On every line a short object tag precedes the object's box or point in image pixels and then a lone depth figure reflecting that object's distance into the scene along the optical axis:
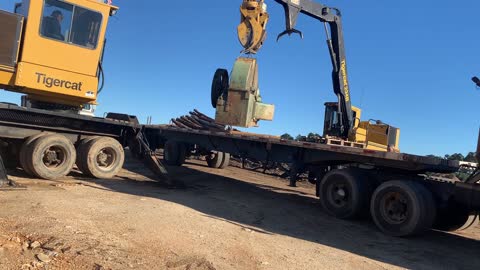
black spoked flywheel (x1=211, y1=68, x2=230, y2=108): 14.68
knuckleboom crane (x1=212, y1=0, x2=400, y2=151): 13.07
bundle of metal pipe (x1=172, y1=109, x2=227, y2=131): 16.09
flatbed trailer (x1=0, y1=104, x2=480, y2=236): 8.51
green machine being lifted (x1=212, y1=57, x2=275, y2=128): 13.70
